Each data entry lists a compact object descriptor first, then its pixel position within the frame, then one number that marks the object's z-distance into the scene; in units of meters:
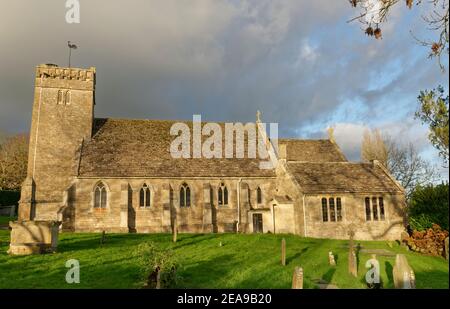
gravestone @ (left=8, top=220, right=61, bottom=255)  18.64
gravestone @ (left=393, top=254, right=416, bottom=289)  12.17
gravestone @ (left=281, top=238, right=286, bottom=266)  17.50
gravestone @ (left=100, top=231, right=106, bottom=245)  23.25
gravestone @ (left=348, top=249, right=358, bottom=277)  15.73
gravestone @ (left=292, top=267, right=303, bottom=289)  11.38
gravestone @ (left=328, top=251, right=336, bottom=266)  17.84
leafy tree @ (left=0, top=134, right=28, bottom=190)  50.78
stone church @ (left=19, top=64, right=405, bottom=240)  30.53
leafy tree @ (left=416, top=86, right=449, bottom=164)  16.23
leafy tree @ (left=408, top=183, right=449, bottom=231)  23.77
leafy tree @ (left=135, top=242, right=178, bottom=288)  12.95
